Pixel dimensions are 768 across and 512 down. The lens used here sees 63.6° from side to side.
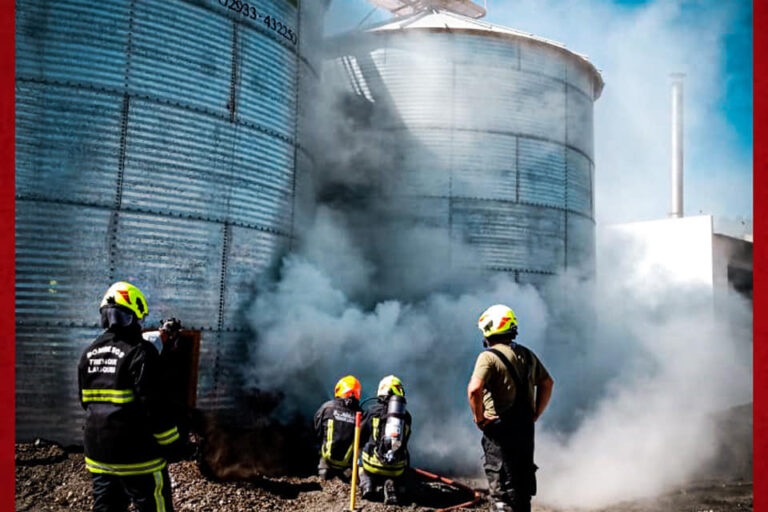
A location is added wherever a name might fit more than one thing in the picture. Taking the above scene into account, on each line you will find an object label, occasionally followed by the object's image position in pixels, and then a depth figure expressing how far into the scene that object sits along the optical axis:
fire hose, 6.31
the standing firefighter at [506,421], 4.29
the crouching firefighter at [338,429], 6.88
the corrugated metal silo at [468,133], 11.46
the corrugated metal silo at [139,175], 6.57
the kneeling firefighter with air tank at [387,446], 6.31
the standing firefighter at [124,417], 3.49
